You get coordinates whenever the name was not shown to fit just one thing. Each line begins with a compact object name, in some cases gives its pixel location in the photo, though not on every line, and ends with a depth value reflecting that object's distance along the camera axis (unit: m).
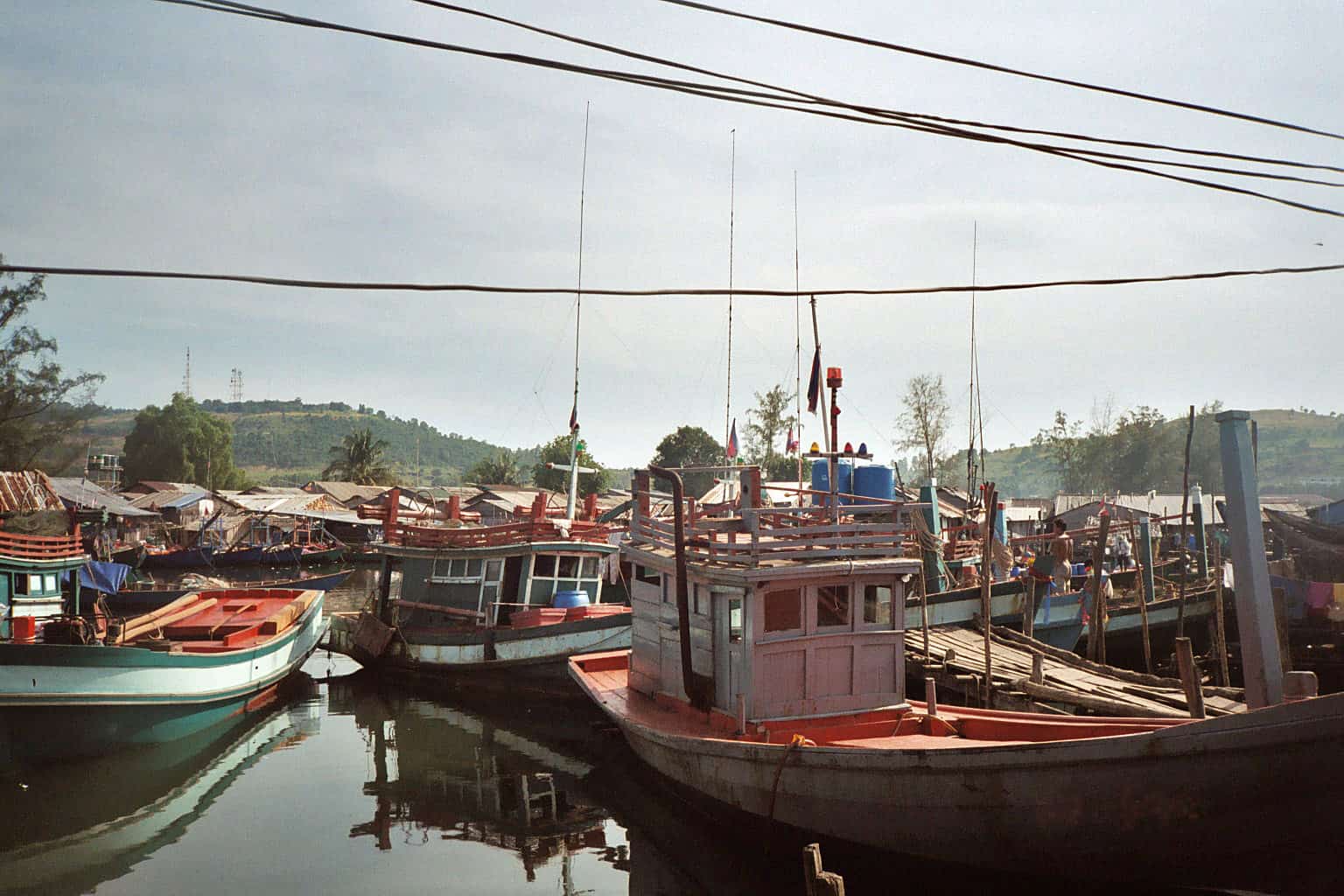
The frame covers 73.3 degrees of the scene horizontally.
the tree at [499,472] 86.62
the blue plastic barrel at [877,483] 20.19
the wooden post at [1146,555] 23.23
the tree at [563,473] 70.50
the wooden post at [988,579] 13.25
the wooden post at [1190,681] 9.31
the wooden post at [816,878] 7.25
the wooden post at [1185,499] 15.35
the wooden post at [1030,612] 19.00
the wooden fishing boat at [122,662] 14.41
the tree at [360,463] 80.31
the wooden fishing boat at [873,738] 7.48
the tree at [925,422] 75.81
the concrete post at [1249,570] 7.72
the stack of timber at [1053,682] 12.89
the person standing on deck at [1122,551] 34.75
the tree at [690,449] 73.25
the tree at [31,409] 50.00
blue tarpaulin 29.12
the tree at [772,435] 71.31
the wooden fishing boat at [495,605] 19.38
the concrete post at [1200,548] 25.48
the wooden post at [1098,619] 17.48
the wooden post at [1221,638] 16.14
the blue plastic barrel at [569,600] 20.77
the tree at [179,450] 84.69
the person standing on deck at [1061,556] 20.48
